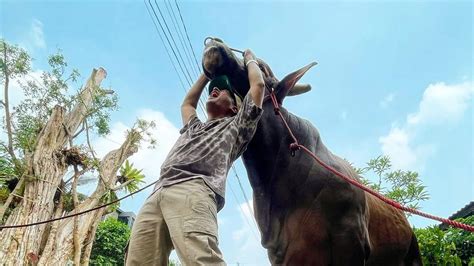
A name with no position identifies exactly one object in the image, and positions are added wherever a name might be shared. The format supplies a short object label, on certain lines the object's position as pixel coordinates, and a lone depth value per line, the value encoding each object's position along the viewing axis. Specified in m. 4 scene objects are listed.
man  1.62
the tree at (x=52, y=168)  8.02
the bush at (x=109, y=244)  13.36
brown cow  2.21
